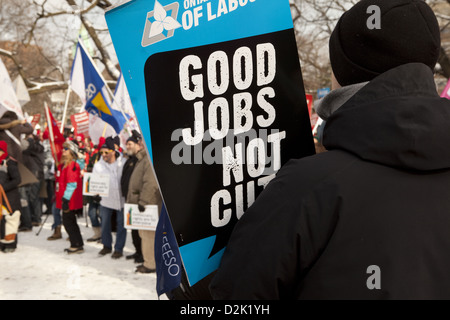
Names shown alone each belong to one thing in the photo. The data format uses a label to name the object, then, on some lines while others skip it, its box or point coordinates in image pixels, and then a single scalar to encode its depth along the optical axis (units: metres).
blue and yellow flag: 7.92
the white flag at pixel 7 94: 7.43
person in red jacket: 8.22
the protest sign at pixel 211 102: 1.44
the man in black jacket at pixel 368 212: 1.02
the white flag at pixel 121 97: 10.69
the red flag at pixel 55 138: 9.16
